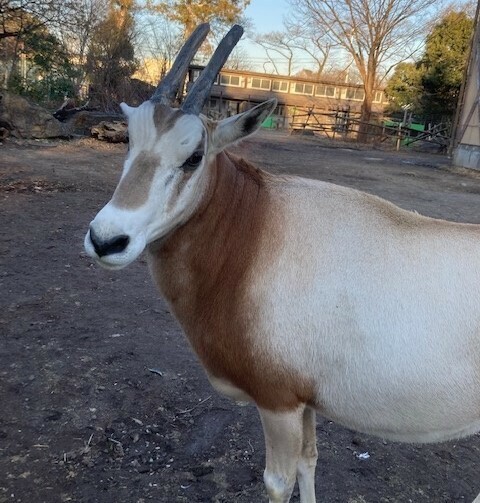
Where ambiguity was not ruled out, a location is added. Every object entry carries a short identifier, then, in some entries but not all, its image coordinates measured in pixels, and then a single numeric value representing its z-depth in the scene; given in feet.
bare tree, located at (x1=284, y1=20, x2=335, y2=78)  194.90
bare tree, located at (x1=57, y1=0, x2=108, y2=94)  67.10
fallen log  65.36
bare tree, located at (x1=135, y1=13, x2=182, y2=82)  124.16
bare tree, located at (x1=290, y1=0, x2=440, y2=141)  134.72
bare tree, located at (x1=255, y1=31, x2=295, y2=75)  229.66
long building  182.80
